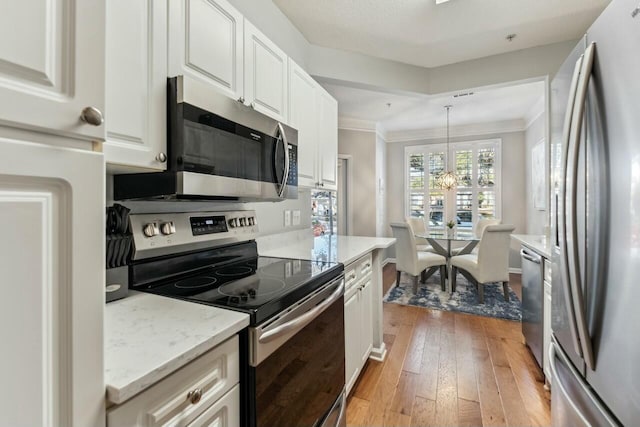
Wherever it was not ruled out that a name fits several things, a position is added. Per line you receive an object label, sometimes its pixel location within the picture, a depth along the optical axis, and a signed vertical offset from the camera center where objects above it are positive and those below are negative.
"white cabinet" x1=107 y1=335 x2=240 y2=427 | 0.61 -0.43
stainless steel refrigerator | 0.75 -0.03
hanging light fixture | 5.09 +0.54
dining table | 4.04 -0.49
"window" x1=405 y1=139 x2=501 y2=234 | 5.56 +0.55
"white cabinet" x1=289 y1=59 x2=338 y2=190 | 1.96 +0.60
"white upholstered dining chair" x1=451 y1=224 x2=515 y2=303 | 3.49 -0.54
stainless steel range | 0.91 -0.30
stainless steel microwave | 1.06 +0.24
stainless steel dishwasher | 2.05 -0.65
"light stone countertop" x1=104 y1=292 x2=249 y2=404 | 0.59 -0.31
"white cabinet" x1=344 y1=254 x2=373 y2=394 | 1.78 -0.68
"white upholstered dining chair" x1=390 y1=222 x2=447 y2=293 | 3.89 -0.62
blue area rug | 3.37 -1.09
